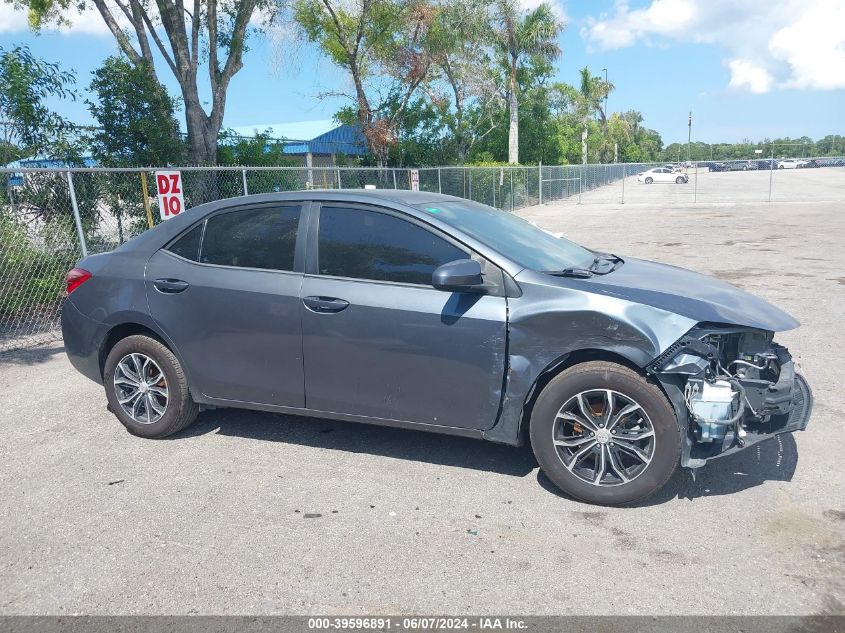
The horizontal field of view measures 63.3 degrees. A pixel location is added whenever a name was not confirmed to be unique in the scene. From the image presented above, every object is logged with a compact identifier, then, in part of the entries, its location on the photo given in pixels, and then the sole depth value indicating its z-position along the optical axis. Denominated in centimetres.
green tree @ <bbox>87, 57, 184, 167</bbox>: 1277
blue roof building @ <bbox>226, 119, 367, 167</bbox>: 2565
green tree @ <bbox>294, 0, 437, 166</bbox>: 2178
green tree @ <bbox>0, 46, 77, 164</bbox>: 978
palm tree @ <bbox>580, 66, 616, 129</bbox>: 6372
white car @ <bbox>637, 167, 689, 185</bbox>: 5747
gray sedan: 363
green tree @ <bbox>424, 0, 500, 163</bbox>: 2715
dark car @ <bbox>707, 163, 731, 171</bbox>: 7970
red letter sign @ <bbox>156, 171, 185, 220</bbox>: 905
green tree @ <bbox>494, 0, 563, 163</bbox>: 3709
